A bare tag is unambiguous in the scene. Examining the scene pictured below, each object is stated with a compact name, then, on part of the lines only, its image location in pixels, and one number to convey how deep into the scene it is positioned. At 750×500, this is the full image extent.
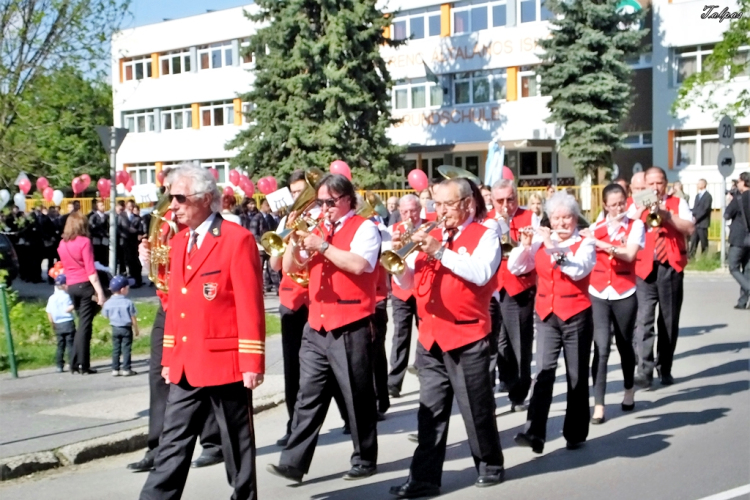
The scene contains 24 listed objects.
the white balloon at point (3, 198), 14.69
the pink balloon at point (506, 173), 14.16
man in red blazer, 5.67
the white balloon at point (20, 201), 18.83
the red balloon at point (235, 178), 30.69
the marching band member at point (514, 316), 9.45
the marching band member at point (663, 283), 10.88
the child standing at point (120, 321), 11.31
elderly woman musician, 7.96
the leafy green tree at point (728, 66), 24.41
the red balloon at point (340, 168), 11.23
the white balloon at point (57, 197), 25.55
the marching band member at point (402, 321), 10.16
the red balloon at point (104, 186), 27.69
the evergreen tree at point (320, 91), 37.28
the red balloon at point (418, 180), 16.89
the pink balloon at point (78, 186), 27.51
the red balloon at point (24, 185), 17.75
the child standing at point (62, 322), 11.92
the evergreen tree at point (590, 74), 37.34
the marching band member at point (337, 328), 7.02
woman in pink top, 11.69
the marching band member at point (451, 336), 6.72
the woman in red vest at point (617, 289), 9.26
